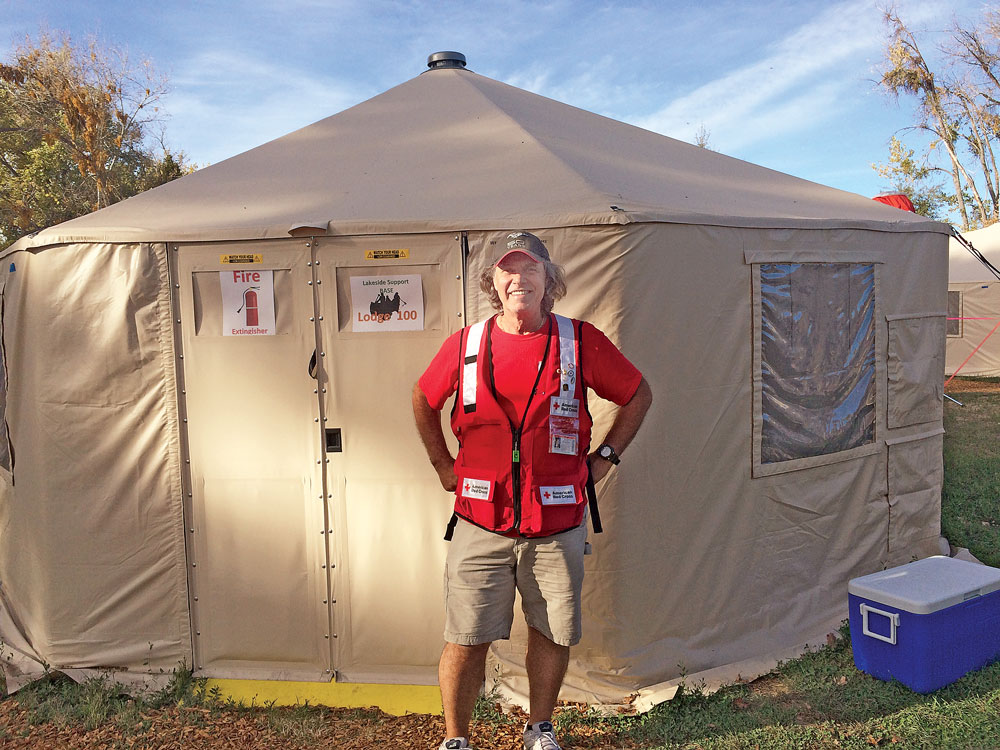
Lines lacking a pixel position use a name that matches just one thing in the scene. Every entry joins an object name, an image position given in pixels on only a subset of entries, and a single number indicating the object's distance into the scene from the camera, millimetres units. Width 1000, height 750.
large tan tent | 3568
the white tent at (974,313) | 13906
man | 2697
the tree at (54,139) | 23906
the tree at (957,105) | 28469
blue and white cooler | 3494
